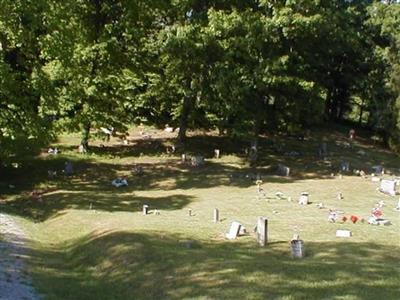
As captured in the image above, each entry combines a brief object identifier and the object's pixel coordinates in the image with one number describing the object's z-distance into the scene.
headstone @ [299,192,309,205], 26.79
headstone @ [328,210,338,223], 22.89
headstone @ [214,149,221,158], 38.80
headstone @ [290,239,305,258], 16.67
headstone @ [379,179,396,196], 31.61
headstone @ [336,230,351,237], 20.27
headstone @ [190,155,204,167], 35.88
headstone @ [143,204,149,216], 23.89
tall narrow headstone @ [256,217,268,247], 18.52
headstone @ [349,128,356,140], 54.18
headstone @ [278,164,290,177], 35.28
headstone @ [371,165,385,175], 39.34
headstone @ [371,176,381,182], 35.22
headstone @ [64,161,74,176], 32.62
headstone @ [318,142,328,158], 43.68
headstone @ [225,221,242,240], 19.77
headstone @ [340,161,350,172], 38.45
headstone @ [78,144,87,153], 37.25
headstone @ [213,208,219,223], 22.80
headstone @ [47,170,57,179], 31.72
